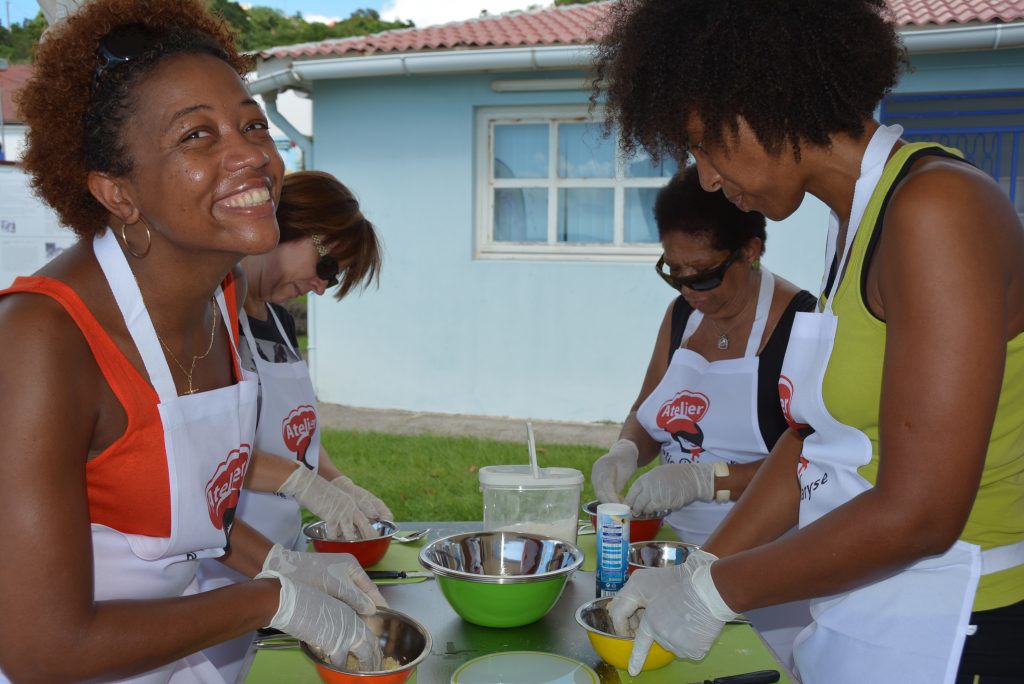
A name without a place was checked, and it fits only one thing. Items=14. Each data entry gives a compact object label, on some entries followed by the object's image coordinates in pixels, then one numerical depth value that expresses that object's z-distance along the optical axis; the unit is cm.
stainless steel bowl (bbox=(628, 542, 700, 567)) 213
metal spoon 244
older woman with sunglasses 266
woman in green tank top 124
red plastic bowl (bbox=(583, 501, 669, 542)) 237
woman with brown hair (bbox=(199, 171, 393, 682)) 259
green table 156
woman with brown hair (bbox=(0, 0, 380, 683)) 130
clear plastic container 208
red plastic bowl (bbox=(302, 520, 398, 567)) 218
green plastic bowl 171
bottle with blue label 187
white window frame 751
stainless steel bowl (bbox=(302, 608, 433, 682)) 146
